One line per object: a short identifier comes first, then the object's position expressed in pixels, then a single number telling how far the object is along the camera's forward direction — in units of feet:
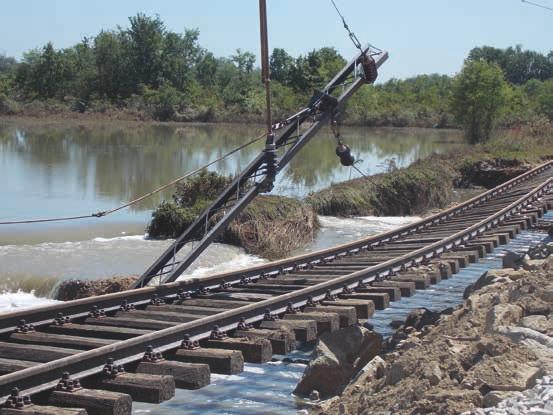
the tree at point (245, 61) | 454.40
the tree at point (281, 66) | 392.06
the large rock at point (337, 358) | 37.55
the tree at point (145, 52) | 363.35
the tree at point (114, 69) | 358.43
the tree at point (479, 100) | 174.81
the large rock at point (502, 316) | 30.22
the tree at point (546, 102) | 298.27
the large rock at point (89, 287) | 52.44
